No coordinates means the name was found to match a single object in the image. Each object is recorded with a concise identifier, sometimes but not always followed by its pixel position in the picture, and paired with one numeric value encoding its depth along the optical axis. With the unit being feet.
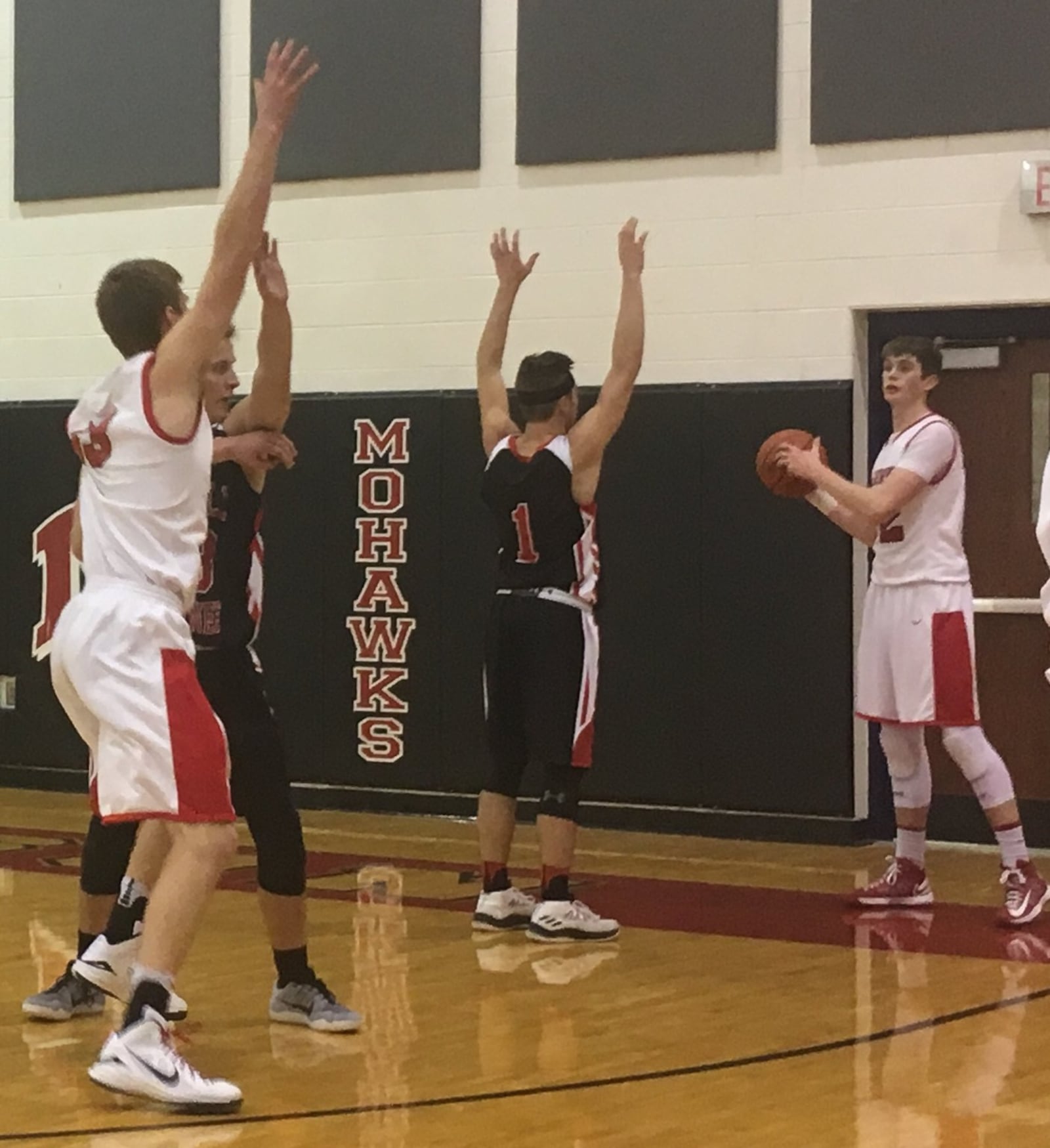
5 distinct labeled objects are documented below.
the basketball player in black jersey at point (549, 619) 21.76
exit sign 28.04
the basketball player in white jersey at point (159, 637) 14.35
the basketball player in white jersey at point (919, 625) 22.90
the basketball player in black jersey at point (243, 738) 16.90
